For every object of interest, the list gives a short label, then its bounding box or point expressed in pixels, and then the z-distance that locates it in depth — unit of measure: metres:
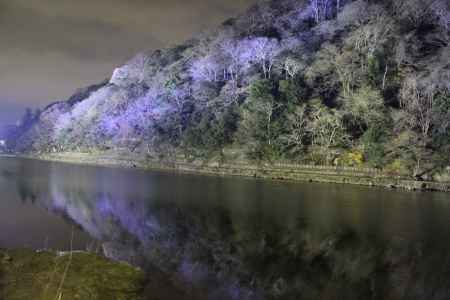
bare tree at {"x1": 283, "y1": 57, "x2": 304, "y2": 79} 51.63
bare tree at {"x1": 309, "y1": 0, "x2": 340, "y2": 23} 73.75
